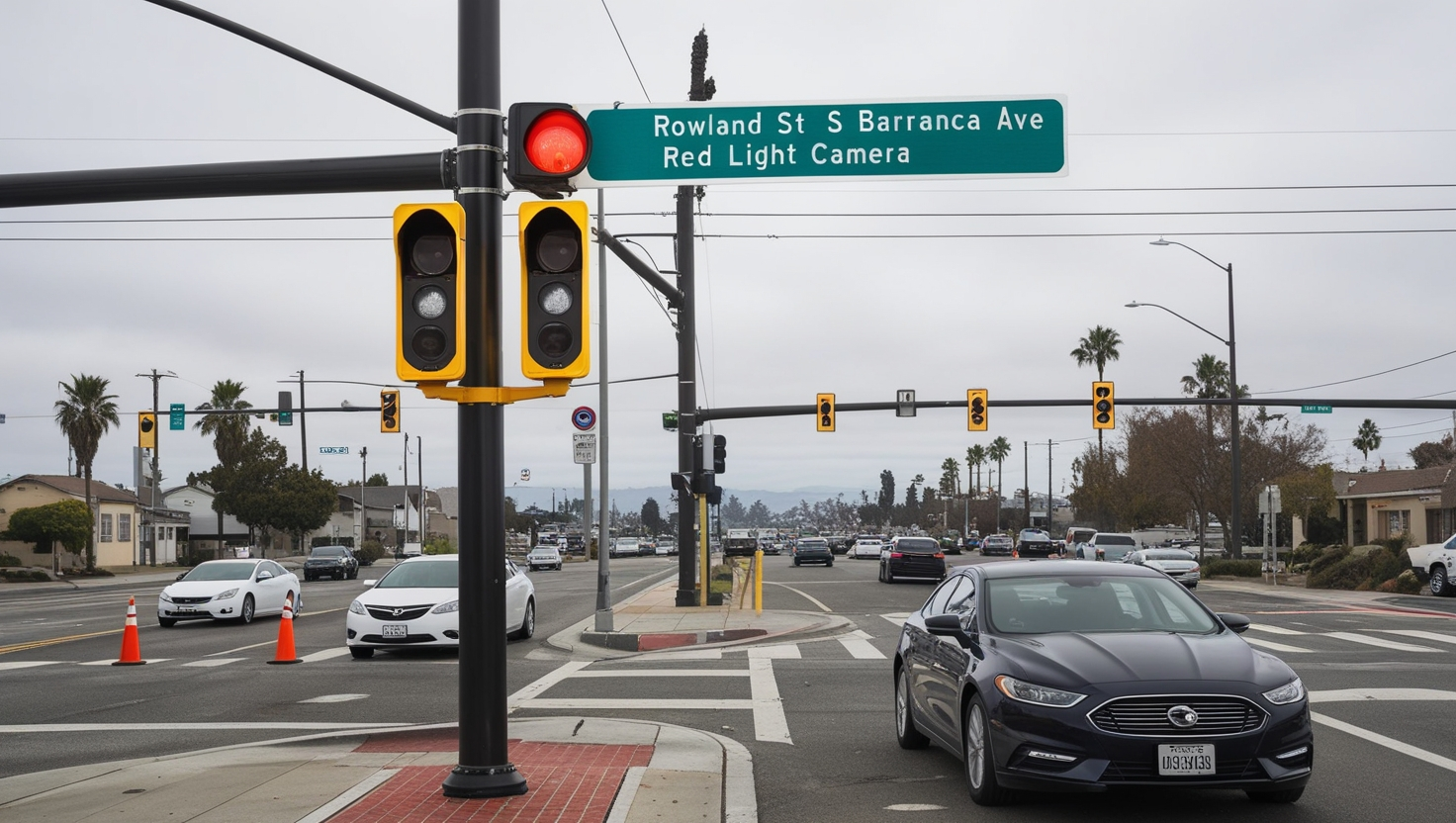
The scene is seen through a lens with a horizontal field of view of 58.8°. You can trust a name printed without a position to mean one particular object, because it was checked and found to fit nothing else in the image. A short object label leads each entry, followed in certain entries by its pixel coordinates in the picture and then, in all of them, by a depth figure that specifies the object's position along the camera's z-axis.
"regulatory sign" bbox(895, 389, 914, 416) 37.34
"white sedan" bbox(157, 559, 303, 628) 23.95
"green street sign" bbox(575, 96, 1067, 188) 8.91
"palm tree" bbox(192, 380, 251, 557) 88.75
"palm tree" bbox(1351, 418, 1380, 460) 110.81
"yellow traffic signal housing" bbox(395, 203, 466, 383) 7.35
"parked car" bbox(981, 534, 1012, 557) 78.62
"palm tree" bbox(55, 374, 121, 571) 71.88
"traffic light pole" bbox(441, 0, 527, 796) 7.46
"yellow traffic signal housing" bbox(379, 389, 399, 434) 37.38
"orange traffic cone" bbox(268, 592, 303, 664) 17.19
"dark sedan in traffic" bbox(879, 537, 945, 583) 40.62
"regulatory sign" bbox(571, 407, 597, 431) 23.48
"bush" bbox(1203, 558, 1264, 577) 44.28
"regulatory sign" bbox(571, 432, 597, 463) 22.61
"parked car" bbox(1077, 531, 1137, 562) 47.91
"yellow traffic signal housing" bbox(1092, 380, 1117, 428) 37.28
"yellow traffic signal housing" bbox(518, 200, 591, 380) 7.37
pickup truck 30.31
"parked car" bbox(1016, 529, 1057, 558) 67.75
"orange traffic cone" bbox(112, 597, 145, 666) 17.50
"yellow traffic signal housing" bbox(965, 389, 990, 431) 38.28
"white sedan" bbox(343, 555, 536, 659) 17.62
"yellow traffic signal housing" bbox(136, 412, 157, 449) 39.09
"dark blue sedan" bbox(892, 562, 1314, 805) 7.10
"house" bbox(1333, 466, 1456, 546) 55.59
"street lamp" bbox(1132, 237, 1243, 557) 41.31
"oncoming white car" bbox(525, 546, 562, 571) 66.19
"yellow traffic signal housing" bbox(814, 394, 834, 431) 37.94
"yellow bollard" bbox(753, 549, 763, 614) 24.45
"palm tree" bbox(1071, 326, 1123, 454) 88.19
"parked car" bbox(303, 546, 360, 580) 53.84
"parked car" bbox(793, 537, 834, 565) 60.88
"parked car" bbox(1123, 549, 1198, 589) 38.44
